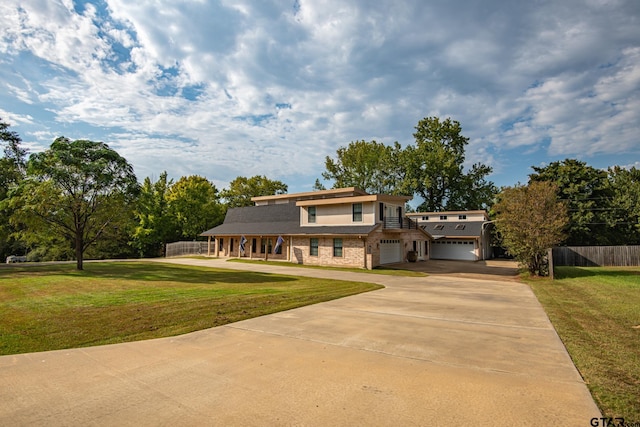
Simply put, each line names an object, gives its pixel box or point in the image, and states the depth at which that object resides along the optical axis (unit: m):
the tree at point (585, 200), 34.75
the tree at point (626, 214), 34.50
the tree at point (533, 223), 19.22
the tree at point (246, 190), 53.06
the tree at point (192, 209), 44.84
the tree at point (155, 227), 42.56
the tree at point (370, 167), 53.12
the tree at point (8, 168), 21.56
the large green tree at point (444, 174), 49.50
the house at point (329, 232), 26.48
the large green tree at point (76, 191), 18.62
